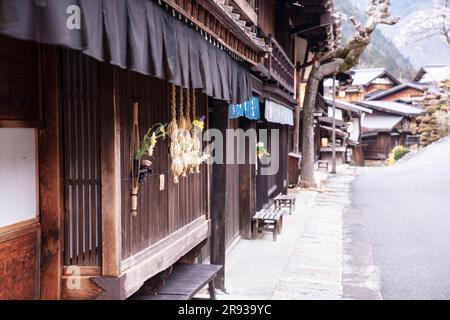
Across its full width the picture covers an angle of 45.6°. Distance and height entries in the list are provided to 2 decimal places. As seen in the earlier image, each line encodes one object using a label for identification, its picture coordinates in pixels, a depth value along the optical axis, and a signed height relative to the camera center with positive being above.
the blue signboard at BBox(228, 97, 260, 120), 9.93 +0.91
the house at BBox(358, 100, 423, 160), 56.06 +2.85
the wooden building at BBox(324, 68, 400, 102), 66.62 +9.46
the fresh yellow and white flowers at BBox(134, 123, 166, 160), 4.84 +0.15
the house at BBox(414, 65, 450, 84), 70.56 +11.18
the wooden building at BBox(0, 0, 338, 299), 3.40 +0.20
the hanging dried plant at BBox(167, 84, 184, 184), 5.76 +0.12
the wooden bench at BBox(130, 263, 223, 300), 5.66 -1.45
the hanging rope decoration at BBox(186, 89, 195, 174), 6.11 +0.18
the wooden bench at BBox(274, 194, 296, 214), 15.95 -1.39
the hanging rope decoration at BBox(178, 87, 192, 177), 5.94 +0.19
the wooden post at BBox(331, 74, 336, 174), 32.37 -0.51
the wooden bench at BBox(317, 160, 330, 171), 34.38 -0.60
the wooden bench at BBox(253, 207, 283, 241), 11.77 -1.49
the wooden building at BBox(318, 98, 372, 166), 40.31 +1.89
